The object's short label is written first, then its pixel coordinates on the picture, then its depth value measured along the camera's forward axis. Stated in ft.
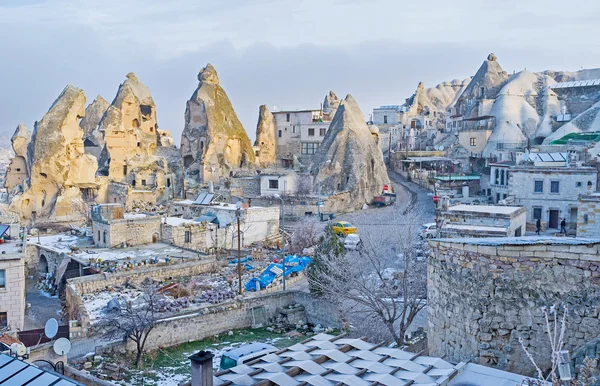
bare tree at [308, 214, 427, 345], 50.06
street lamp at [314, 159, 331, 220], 131.64
